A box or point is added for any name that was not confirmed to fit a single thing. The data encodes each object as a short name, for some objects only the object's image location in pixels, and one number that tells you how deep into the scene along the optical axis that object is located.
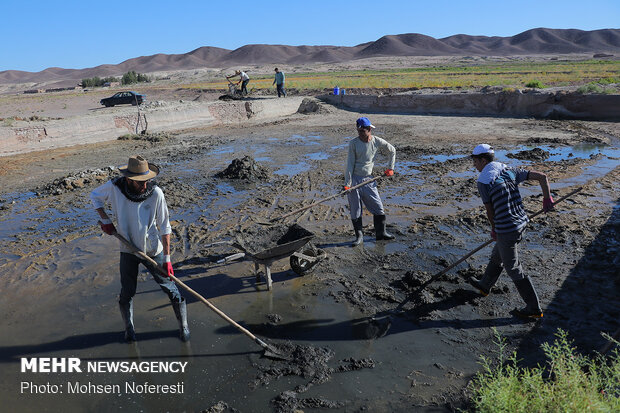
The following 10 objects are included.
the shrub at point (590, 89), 19.86
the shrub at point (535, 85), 26.25
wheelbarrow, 5.18
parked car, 27.68
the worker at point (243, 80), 25.34
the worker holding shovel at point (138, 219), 3.92
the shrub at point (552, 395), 2.67
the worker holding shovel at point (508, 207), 4.32
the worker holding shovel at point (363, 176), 6.49
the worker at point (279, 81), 25.61
